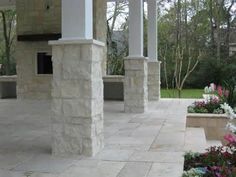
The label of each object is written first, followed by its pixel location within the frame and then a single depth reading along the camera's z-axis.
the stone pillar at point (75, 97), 4.32
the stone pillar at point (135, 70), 8.65
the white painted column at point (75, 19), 4.34
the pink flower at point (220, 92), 7.59
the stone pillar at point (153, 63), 11.30
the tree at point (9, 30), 20.74
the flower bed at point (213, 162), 3.55
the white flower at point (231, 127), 3.57
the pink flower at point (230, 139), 3.84
